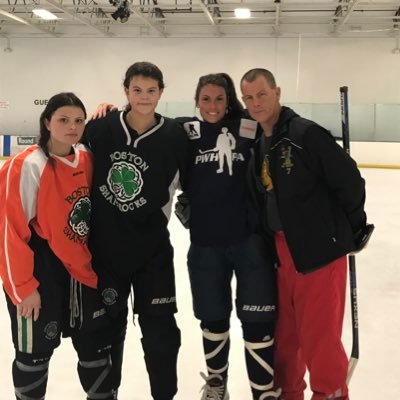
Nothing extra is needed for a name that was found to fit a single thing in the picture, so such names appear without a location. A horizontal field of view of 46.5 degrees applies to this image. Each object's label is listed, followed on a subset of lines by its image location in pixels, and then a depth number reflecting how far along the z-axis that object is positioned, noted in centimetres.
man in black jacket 164
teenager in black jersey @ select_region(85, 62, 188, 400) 172
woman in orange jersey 152
